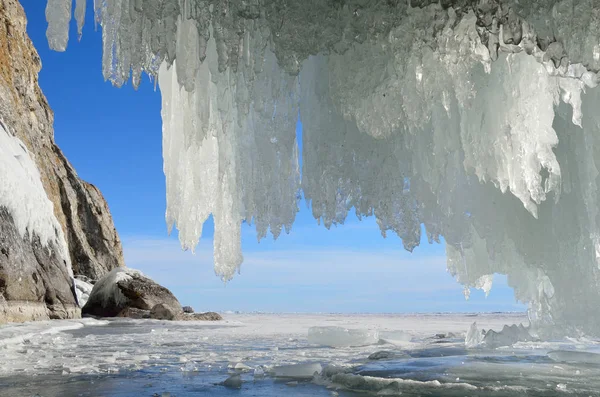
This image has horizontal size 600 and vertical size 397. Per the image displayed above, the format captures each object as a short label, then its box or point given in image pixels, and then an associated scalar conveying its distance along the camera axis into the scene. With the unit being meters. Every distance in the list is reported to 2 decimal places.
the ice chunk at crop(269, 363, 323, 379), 3.82
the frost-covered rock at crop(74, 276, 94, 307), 19.42
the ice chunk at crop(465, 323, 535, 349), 5.55
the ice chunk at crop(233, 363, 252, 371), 4.27
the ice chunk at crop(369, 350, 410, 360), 4.99
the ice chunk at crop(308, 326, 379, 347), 6.79
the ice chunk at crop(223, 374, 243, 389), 3.40
